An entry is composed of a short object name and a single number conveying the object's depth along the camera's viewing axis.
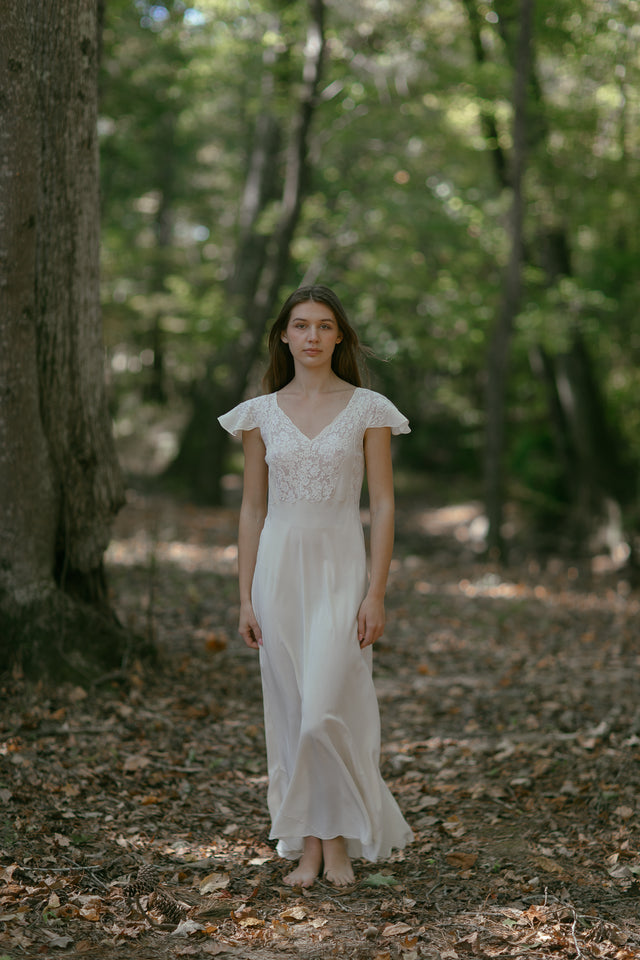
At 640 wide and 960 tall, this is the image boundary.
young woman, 3.71
